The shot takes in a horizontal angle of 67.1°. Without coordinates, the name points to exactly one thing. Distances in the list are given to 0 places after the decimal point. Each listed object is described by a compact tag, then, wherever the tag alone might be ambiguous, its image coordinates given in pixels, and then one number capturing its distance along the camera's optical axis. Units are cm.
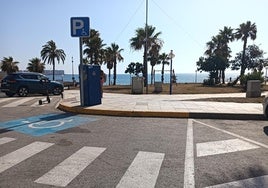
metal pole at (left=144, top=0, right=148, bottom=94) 2370
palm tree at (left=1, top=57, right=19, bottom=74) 4683
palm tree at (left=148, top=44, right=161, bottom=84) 2842
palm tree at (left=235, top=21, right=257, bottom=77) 3526
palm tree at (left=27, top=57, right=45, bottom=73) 4884
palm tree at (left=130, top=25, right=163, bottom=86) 2764
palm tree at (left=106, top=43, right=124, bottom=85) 4179
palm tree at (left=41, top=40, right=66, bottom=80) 4637
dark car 1365
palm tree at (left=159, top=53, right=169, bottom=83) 4998
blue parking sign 835
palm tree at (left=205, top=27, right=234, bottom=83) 3736
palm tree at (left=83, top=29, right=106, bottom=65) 3567
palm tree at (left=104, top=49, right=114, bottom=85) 4027
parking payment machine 870
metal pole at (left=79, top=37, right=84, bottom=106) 857
